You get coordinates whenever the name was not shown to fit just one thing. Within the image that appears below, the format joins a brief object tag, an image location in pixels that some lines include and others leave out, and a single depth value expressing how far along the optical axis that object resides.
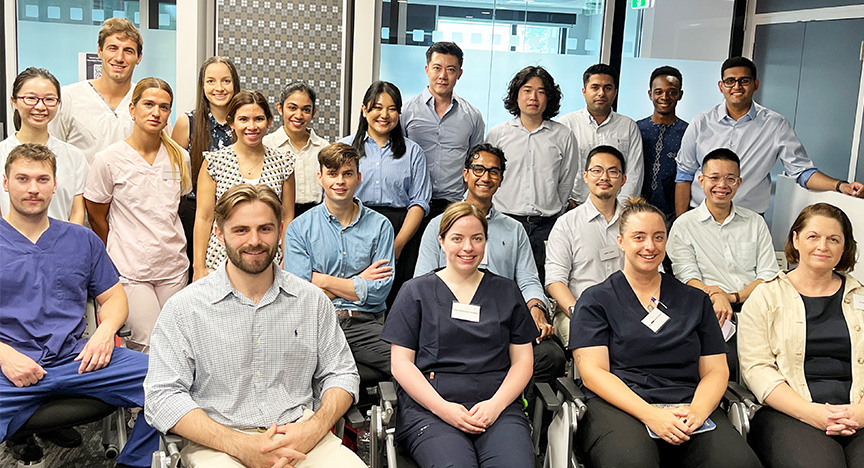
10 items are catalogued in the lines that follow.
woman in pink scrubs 3.41
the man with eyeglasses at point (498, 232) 3.56
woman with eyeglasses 3.29
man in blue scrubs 2.77
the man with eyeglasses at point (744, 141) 4.40
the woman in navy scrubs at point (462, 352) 2.57
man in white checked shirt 2.28
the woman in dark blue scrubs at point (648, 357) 2.59
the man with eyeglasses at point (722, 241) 3.71
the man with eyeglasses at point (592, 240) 3.62
